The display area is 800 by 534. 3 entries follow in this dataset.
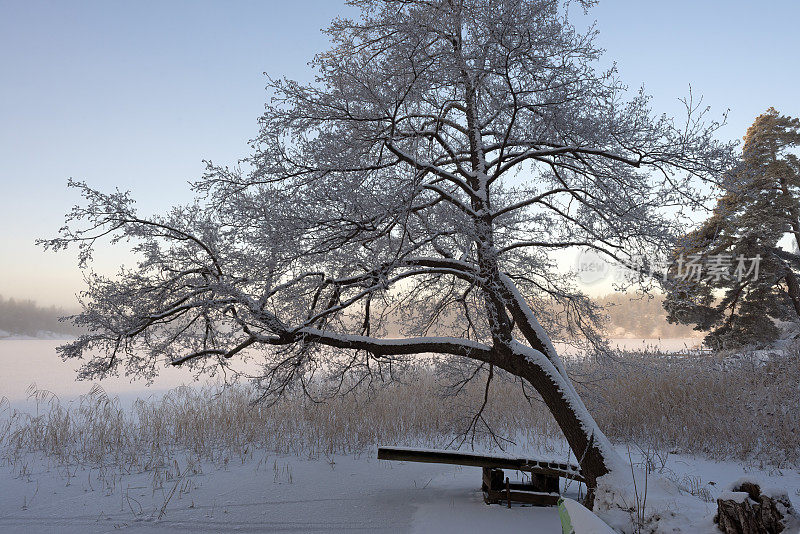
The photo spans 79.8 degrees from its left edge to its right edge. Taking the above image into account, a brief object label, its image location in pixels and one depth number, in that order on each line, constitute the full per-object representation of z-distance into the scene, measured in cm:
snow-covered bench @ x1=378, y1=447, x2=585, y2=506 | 614
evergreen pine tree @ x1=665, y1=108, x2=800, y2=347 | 1817
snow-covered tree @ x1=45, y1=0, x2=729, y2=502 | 531
